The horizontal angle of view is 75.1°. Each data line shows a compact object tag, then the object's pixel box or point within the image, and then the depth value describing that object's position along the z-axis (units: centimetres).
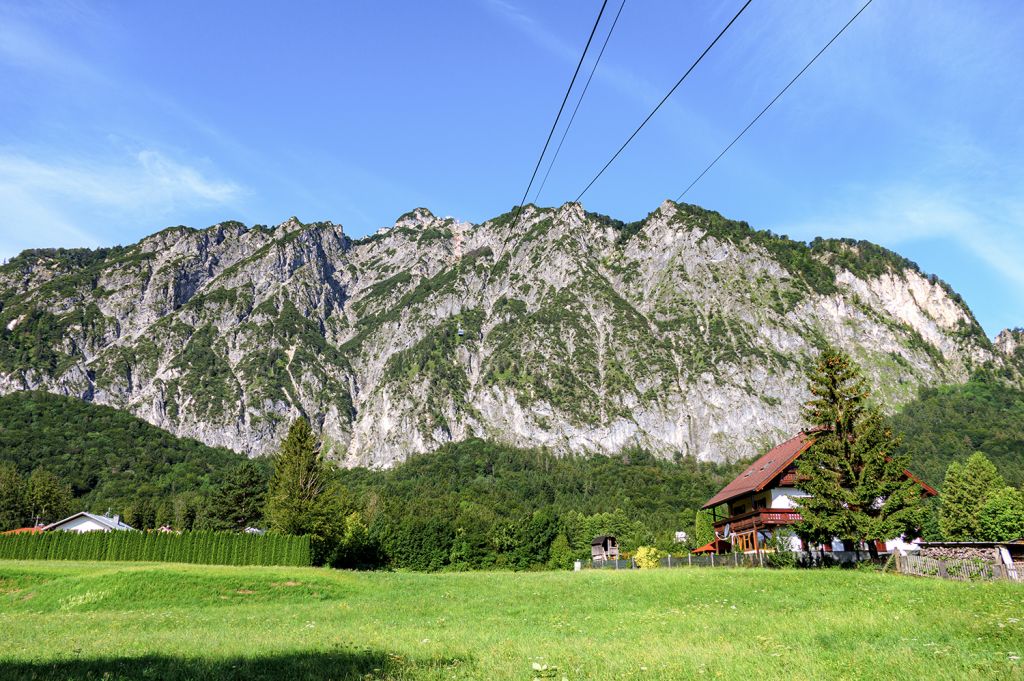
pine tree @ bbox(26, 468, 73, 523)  11731
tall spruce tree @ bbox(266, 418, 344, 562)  5906
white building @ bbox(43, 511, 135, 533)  8581
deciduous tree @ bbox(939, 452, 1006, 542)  7900
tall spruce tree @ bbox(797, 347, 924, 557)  3381
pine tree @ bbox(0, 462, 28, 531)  11300
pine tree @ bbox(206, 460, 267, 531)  9169
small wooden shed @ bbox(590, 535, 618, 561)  10288
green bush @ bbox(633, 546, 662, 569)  5562
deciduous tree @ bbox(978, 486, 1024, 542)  7269
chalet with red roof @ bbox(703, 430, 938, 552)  5050
